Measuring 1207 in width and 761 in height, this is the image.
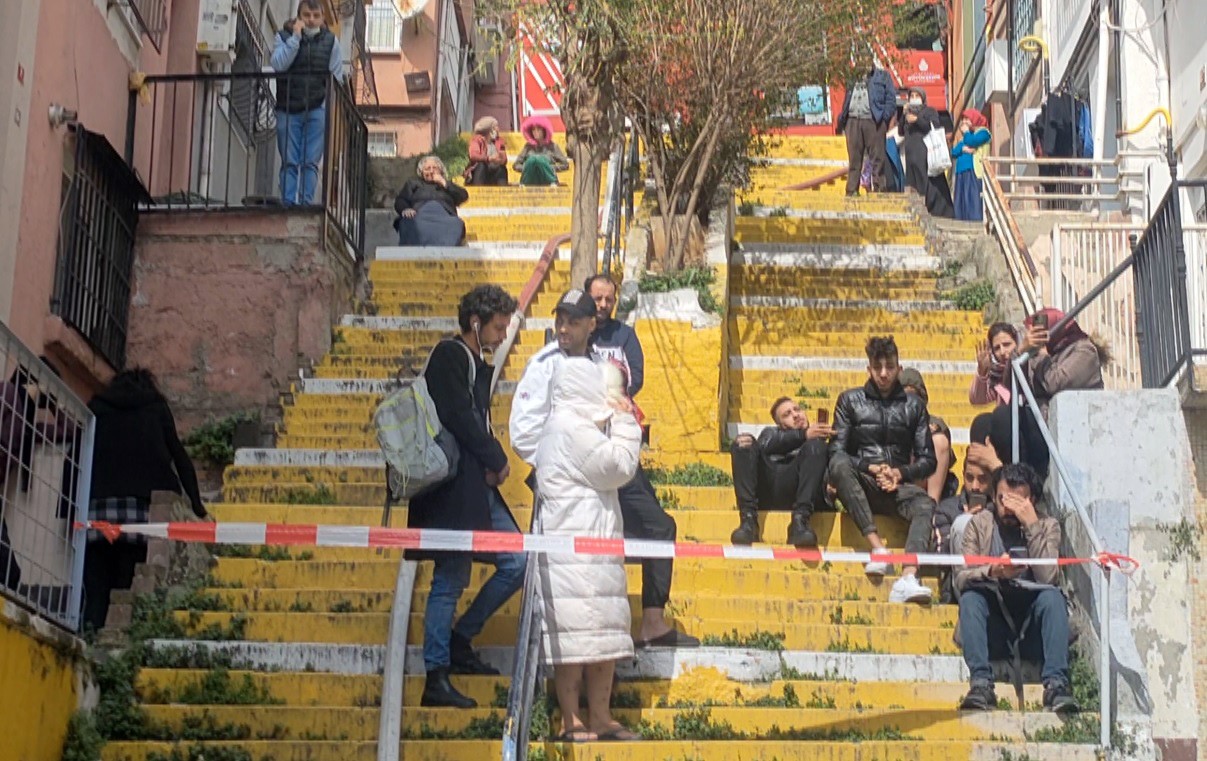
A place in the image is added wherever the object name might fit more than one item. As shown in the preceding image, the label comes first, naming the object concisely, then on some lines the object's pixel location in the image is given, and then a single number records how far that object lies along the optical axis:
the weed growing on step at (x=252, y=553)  11.80
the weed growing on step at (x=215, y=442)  14.47
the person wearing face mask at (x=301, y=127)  16.28
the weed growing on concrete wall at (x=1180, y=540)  10.57
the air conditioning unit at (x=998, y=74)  32.59
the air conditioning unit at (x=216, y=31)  18.95
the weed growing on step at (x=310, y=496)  12.88
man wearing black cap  10.24
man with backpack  9.99
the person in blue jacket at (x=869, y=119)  23.14
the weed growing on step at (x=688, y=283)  14.45
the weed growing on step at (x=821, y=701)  10.23
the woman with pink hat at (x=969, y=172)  21.36
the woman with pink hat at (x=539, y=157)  22.55
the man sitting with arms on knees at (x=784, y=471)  11.69
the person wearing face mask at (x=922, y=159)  21.89
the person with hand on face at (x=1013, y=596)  10.00
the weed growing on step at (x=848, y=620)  10.98
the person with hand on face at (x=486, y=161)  22.19
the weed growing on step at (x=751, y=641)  10.63
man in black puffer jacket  11.67
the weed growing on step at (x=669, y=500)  12.37
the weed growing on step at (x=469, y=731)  9.73
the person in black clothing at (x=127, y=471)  10.95
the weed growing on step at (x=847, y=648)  10.72
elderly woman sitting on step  17.92
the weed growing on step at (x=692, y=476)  12.89
